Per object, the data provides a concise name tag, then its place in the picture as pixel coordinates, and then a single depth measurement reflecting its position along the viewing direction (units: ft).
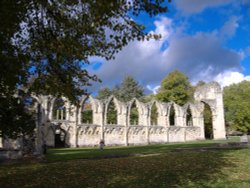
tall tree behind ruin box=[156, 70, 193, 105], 115.91
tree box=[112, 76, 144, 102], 136.36
